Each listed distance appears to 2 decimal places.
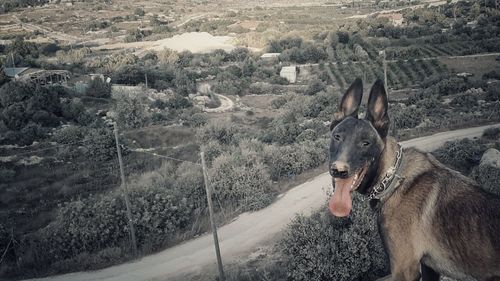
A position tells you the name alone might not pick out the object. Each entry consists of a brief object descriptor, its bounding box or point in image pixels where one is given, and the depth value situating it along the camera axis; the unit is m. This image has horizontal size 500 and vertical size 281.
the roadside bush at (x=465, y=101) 34.16
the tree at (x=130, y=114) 34.25
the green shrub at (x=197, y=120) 33.56
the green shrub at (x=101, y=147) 26.03
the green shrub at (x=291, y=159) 21.09
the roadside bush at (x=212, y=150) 23.55
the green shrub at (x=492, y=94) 35.31
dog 3.70
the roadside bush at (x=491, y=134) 23.41
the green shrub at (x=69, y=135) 29.36
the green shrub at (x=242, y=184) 17.55
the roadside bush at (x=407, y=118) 29.67
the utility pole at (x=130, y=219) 14.55
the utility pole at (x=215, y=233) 11.45
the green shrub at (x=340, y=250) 9.89
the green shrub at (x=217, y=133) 28.73
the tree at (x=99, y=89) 42.38
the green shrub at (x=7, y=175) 23.50
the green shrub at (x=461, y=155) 18.44
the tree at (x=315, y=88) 44.78
